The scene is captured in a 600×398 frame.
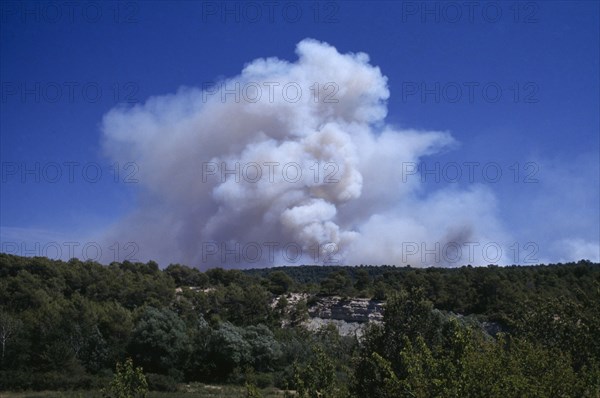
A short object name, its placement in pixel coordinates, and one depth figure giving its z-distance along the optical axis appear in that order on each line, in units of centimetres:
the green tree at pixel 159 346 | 6269
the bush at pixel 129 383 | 1738
